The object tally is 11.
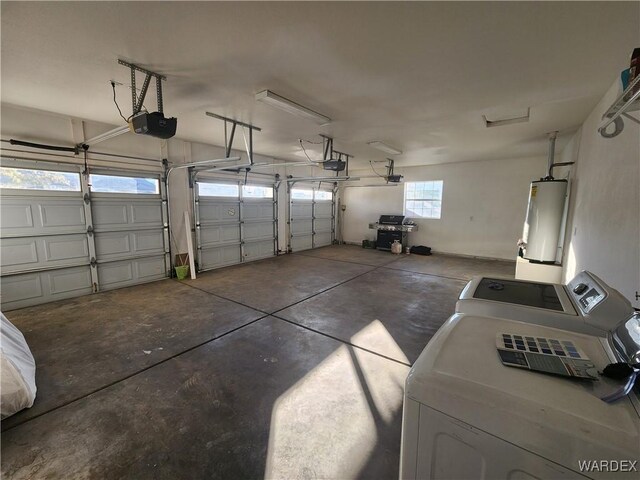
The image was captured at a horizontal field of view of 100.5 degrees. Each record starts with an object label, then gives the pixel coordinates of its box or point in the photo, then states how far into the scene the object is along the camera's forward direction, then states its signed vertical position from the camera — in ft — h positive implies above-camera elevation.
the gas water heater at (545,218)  12.84 -0.47
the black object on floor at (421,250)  25.98 -4.20
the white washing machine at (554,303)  3.60 -1.56
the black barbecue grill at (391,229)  26.99 -2.32
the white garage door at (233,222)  19.12 -1.42
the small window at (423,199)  26.23 +0.80
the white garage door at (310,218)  26.51 -1.37
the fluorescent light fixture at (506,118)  11.53 +4.05
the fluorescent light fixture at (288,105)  9.36 +3.76
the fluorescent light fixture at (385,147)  17.34 +4.04
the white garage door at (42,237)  11.72 -1.66
